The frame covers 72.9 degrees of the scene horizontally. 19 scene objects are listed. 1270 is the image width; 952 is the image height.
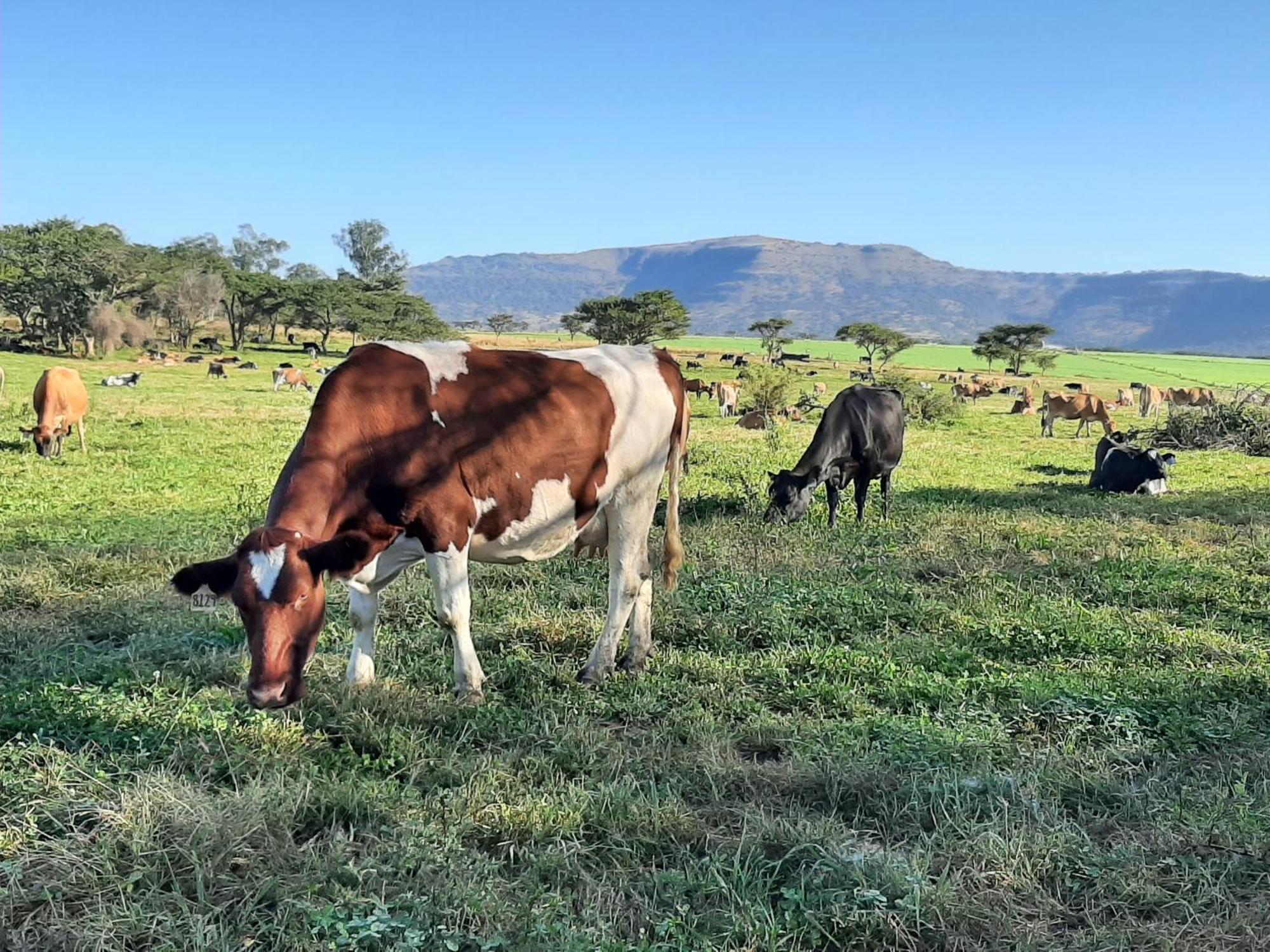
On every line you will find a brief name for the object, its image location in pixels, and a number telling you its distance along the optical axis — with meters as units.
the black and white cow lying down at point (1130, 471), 12.98
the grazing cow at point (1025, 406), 33.97
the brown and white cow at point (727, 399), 31.27
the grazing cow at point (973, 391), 42.22
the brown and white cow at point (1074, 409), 26.56
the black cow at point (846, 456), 10.42
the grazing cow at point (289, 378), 34.84
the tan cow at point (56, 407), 14.23
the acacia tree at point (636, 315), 52.44
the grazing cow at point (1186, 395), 36.16
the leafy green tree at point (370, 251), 115.94
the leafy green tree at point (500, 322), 97.06
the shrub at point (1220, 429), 19.47
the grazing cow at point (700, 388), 34.59
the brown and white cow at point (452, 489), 3.68
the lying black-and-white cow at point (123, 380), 31.42
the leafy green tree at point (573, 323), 55.08
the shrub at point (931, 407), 28.89
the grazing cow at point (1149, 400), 36.28
